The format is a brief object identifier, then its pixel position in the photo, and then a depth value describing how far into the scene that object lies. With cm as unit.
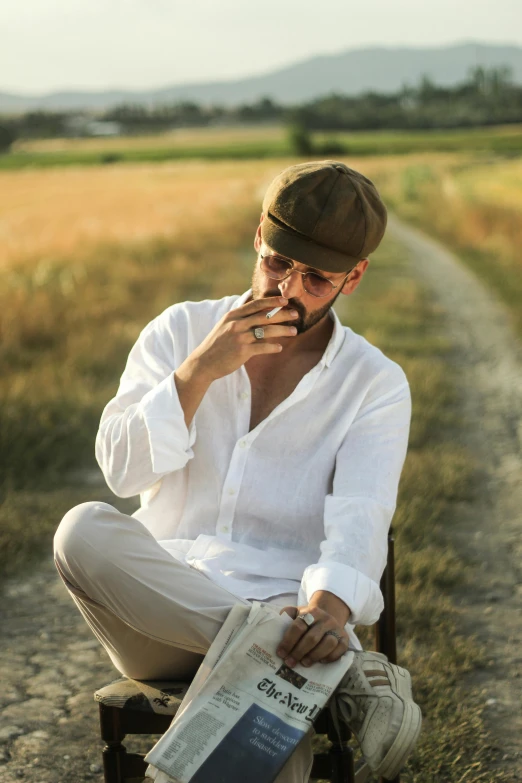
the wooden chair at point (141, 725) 306
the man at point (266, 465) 305
